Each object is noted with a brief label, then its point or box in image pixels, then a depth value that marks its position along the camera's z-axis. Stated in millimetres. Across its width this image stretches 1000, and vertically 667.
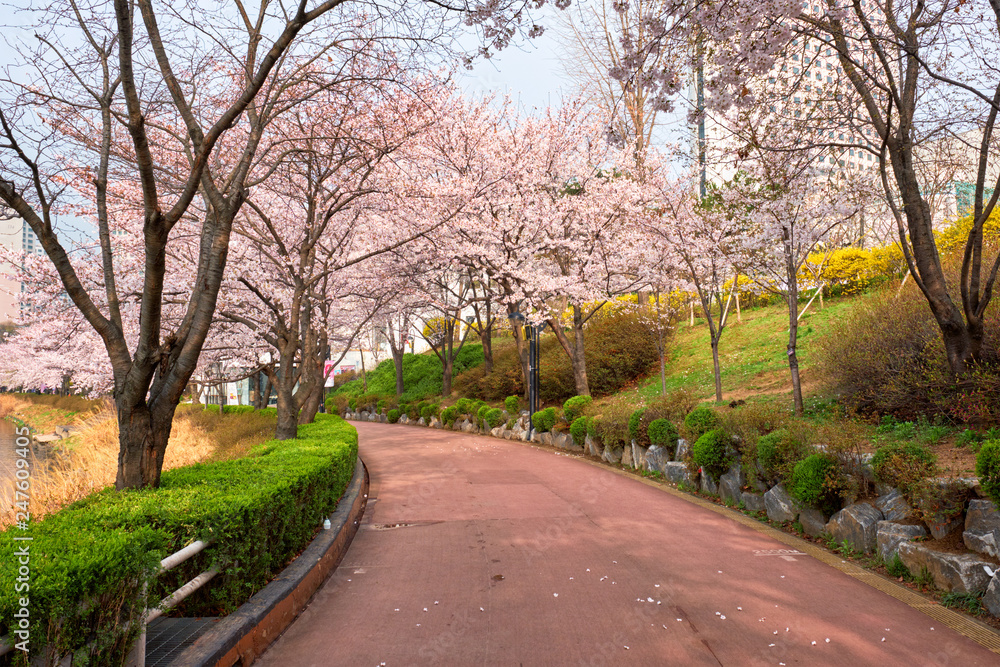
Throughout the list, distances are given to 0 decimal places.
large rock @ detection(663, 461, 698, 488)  9531
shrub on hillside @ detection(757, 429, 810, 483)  7035
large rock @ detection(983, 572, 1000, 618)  4383
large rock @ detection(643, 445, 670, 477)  10594
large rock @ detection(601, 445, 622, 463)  12305
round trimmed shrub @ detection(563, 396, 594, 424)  15107
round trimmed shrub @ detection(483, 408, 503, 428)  18750
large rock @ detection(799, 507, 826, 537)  6652
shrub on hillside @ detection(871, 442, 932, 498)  5418
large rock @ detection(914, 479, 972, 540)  5023
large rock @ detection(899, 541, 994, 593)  4645
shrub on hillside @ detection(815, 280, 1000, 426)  6441
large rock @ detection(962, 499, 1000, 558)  4594
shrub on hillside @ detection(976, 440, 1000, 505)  4480
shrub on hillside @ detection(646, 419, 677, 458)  10438
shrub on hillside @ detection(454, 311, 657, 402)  18781
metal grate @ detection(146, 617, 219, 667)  3404
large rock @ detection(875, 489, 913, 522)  5625
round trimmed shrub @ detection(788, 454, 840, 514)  6367
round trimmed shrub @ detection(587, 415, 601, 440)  13055
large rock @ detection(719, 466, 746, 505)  8344
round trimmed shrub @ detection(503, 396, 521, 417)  19083
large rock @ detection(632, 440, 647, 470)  11318
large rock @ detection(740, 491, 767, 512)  7829
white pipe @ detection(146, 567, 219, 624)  3338
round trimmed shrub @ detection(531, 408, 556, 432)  15742
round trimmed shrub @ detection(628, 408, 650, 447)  11320
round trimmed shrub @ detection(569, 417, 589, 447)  14016
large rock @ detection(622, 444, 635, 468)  11828
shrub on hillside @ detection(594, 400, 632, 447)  12192
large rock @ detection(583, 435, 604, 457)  13219
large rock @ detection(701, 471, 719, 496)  8922
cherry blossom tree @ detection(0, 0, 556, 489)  5324
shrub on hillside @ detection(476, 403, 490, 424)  19516
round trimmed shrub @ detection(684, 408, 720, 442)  9414
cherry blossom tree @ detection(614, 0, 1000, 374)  5613
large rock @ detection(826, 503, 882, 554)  5902
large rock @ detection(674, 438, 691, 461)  9956
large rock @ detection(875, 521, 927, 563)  5402
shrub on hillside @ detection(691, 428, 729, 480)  8773
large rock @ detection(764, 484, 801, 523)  7172
